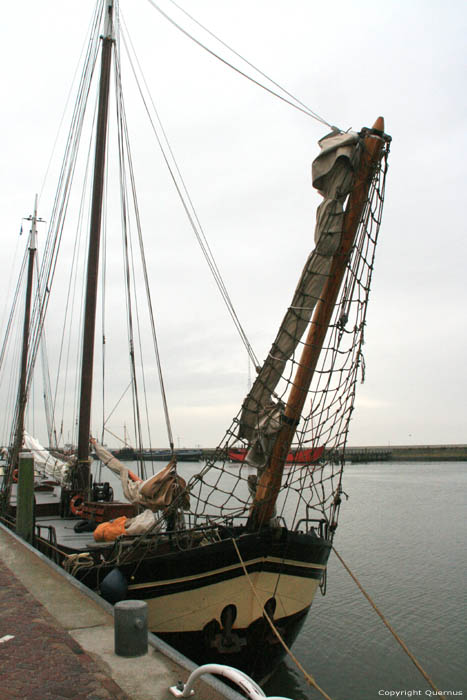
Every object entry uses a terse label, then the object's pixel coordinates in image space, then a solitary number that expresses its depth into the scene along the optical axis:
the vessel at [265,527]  7.95
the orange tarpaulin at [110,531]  9.35
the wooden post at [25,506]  11.95
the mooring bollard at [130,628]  5.28
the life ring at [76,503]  13.71
